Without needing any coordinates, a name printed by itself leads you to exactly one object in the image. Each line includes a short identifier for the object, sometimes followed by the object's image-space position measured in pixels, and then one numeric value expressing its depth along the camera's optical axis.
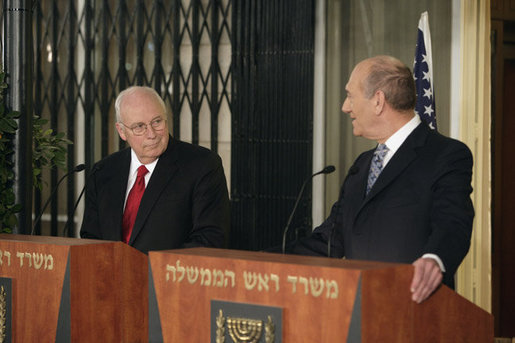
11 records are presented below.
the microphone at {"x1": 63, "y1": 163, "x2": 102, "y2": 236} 6.20
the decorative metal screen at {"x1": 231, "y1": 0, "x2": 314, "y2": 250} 10.35
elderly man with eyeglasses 5.98
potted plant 6.04
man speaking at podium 4.51
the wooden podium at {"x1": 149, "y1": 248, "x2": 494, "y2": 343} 3.37
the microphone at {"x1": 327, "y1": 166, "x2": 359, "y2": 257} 4.73
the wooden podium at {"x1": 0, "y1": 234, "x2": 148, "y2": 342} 4.46
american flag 9.03
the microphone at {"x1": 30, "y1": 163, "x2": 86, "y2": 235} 5.65
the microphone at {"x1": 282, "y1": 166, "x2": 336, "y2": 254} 4.83
